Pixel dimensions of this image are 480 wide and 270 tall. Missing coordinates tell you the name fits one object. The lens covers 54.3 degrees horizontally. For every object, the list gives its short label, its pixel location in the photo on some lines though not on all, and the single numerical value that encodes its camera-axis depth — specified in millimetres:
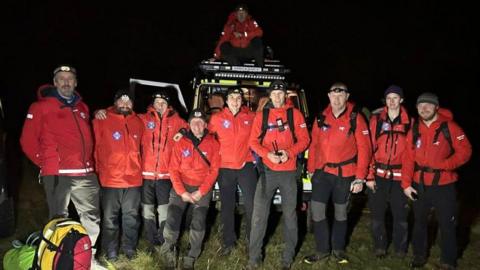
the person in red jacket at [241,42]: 8320
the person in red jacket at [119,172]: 5484
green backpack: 4418
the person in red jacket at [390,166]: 5898
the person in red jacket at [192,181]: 5465
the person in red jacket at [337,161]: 5617
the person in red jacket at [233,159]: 5816
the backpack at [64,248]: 4160
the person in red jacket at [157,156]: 5953
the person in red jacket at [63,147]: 5059
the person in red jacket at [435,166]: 5500
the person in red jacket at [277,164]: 5422
